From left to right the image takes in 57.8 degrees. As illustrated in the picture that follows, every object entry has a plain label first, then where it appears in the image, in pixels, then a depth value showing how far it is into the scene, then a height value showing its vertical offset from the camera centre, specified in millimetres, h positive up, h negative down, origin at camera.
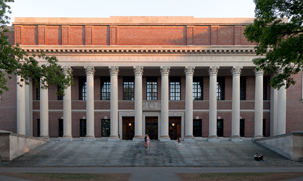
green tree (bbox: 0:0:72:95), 18328 +1415
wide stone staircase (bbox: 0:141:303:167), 24234 -6814
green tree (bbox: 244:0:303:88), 17714 +3979
